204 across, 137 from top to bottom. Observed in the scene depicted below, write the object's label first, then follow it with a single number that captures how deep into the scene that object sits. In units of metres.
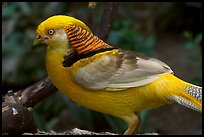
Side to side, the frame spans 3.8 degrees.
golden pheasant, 6.21
